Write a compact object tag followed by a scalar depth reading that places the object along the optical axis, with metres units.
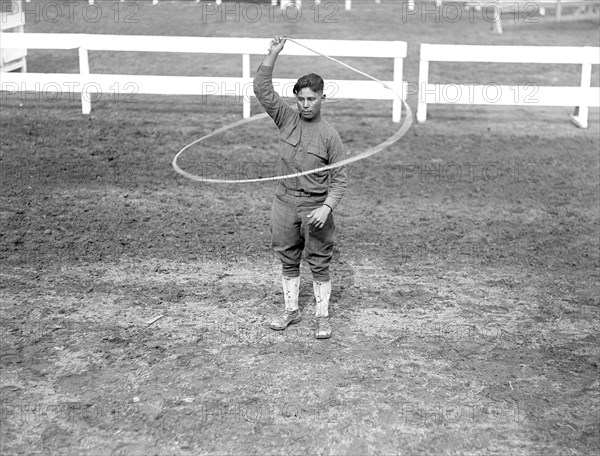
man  6.46
